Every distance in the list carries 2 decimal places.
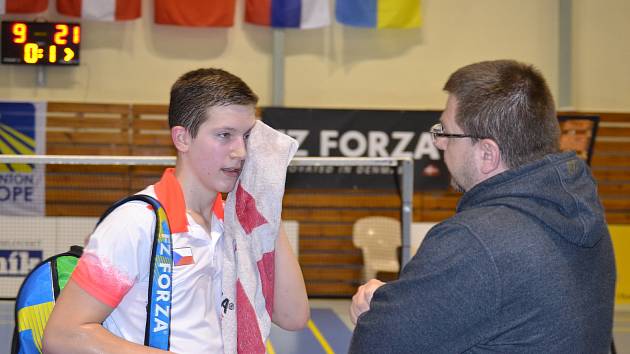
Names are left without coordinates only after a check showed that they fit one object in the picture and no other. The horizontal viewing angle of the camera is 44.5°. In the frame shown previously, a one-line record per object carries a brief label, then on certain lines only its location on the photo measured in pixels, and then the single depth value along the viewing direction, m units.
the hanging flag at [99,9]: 10.32
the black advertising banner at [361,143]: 10.65
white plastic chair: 10.32
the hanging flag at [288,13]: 10.65
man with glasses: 1.76
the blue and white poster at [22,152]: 10.16
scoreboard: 9.86
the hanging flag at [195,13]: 10.49
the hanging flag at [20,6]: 10.24
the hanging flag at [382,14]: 10.84
